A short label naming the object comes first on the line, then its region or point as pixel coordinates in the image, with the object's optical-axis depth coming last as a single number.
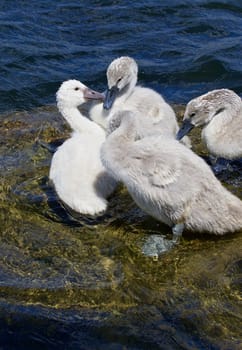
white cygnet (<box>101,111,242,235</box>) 5.21
